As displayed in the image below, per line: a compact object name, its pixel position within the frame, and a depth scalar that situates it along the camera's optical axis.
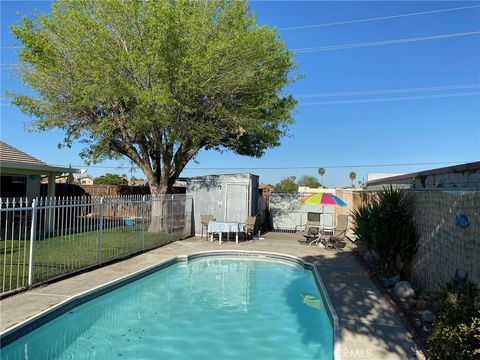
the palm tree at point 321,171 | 89.81
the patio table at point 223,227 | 15.84
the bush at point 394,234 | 9.23
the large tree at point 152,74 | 13.64
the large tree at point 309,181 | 80.81
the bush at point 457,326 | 3.96
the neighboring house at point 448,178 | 6.74
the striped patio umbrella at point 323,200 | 14.38
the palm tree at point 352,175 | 92.22
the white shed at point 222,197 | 17.52
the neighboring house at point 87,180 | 64.72
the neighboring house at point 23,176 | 15.42
